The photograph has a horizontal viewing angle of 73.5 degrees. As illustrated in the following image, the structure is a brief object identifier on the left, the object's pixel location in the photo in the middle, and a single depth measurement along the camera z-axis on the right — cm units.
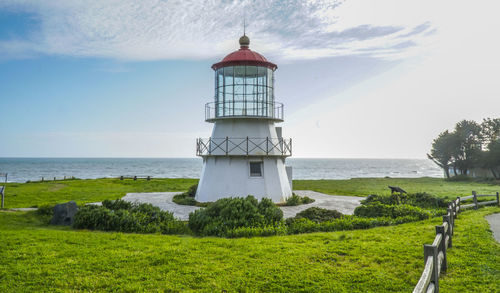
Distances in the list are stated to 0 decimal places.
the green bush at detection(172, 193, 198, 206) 1955
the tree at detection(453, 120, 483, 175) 4445
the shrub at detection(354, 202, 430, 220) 1438
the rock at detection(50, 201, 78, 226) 1311
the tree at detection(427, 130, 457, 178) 4619
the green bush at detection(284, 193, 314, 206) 1945
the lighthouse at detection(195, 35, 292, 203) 1931
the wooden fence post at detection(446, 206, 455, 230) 1119
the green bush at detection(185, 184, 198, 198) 2259
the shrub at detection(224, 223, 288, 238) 1140
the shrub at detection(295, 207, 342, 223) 1328
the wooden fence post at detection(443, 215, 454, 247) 871
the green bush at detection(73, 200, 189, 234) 1226
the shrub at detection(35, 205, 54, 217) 1459
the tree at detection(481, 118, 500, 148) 4394
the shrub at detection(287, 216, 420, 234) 1213
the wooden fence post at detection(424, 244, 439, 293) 588
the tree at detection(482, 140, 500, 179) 3956
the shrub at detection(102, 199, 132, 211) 1412
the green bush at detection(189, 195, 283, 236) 1195
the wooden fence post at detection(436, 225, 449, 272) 744
